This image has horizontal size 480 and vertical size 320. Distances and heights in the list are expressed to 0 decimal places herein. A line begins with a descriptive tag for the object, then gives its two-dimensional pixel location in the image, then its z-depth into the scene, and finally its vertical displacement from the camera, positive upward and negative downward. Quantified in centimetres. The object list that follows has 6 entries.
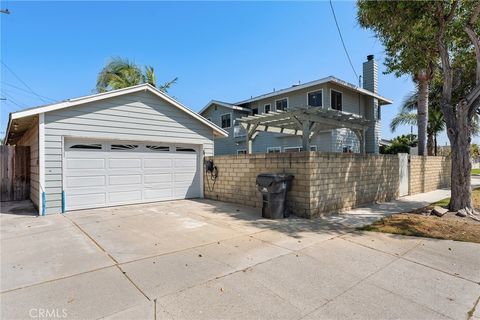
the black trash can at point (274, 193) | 658 -88
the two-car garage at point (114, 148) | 715 +38
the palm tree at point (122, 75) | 1564 +530
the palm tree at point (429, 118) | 1827 +312
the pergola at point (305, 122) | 720 +128
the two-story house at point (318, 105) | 1443 +336
